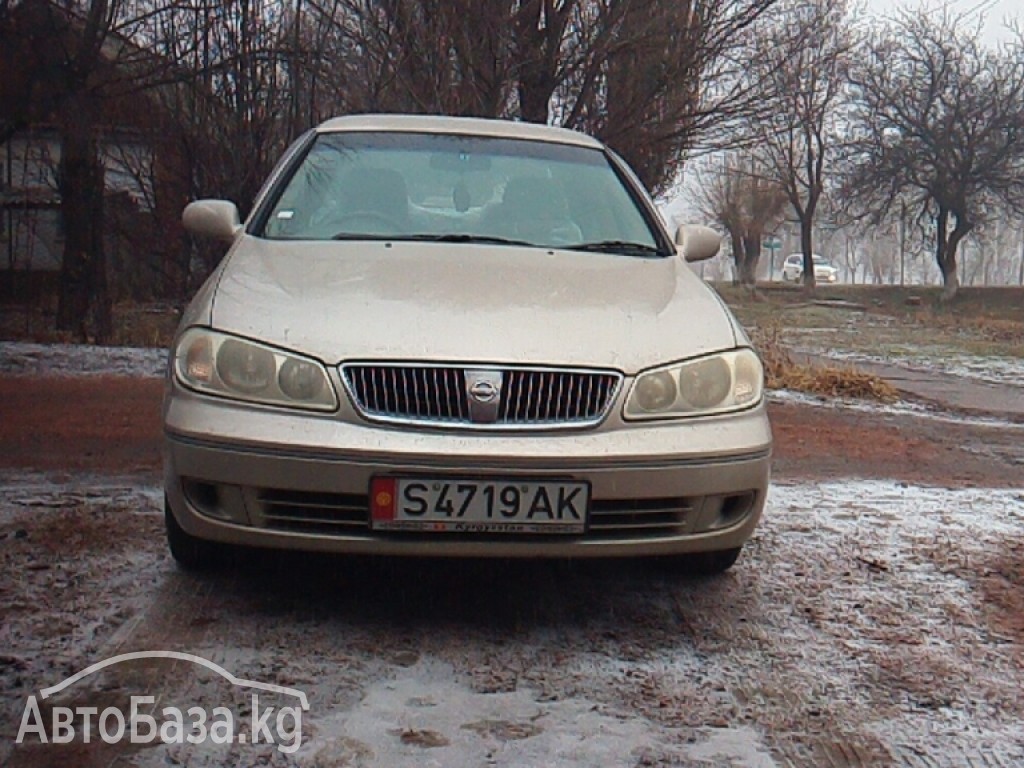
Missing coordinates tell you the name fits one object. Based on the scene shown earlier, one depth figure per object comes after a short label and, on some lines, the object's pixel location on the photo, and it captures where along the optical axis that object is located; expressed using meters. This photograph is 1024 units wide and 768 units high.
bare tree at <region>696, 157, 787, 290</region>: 45.94
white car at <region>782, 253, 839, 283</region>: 62.12
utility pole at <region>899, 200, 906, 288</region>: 35.47
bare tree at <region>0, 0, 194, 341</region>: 10.10
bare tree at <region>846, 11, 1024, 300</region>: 32.88
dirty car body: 2.97
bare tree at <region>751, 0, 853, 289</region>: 11.72
